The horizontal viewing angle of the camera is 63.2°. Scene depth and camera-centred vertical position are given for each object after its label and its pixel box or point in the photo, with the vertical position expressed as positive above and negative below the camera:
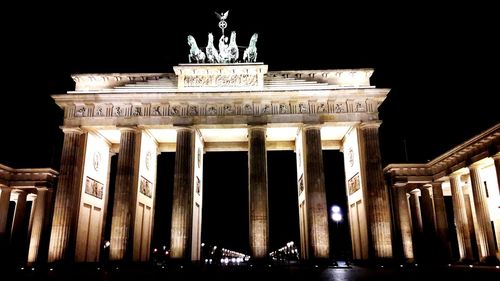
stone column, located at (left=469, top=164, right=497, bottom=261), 30.61 +2.29
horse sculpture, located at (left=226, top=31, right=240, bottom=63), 32.75 +15.44
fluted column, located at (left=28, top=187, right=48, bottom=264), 30.78 +2.18
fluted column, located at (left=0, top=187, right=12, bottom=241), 34.00 +3.46
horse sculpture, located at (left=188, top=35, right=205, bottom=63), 32.56 +15.19
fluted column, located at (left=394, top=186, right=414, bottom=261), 30.22 +2.05
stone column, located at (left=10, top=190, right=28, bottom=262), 35.00 +1.74
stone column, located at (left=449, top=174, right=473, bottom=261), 34.34 +2.77
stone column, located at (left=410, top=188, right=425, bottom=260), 39.56 +2.18
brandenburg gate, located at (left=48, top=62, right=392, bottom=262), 28.38 +7.86
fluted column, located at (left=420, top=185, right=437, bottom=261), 36.91 +2.10
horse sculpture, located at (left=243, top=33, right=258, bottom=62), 32.56 +15.21
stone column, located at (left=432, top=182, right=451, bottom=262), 35.53 +1.84
